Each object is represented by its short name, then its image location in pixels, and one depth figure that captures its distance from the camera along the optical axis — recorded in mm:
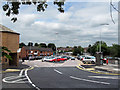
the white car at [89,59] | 23517
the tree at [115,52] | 37105
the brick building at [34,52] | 53843
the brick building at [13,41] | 16245
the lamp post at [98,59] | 18280
